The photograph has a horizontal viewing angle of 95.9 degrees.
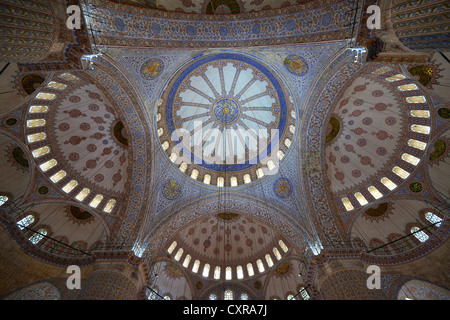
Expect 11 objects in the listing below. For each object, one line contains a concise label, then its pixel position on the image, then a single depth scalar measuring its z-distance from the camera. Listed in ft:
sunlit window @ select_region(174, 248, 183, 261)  46.34
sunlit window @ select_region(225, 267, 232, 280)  49.15
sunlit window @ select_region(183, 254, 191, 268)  47.37
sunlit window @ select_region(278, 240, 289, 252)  44.51
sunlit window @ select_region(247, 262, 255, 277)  48.86
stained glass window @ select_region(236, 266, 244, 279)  49.29
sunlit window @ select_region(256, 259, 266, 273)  48.05
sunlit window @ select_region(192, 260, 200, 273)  48.00
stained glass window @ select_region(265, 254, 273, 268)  47.26
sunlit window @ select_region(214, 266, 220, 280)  48.76
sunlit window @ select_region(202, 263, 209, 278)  48.49
